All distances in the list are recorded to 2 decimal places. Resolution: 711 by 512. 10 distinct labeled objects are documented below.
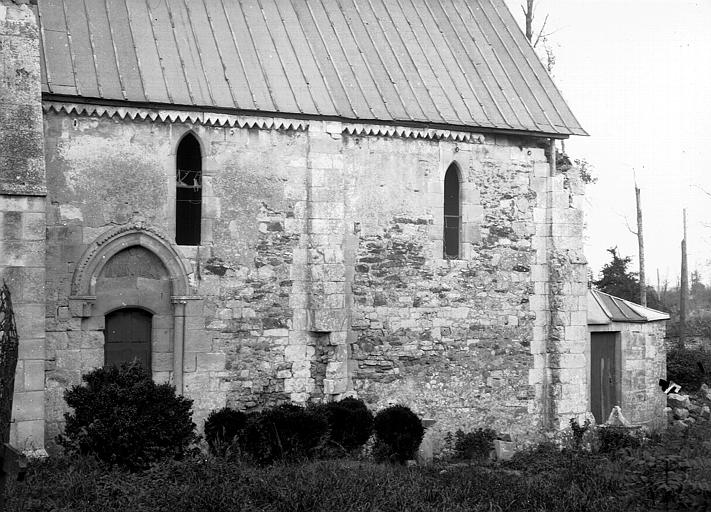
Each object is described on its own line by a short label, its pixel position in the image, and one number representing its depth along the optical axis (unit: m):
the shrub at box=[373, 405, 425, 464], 15.56
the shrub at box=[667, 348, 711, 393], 26.83
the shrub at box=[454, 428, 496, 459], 17.88
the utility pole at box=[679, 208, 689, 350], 31.65
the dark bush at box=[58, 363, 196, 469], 12.75
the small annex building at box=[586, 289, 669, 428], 21.70
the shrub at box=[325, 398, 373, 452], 15.37
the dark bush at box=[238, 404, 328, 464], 14.02
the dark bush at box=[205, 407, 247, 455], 14.89
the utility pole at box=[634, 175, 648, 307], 34.56
